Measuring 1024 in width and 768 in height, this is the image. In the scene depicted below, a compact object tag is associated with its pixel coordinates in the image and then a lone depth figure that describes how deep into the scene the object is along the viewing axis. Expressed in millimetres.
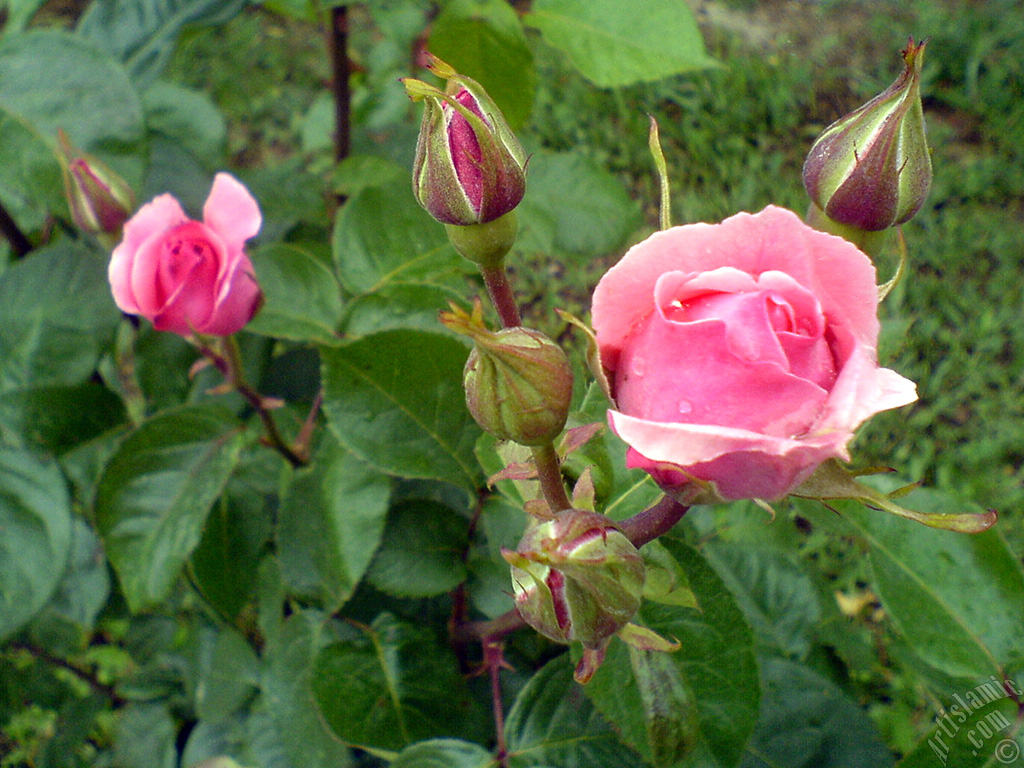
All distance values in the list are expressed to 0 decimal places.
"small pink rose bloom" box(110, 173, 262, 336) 289
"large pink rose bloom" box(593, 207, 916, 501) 181
